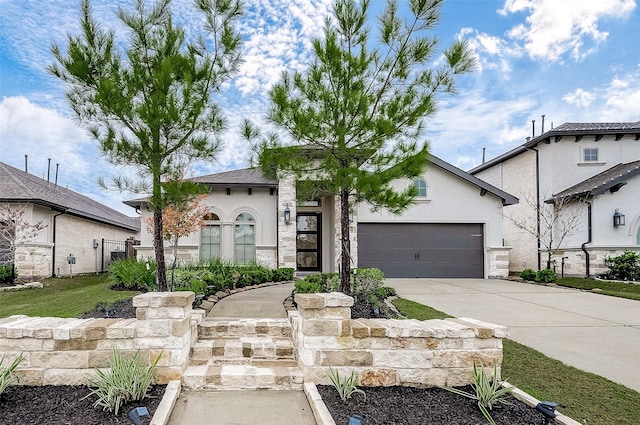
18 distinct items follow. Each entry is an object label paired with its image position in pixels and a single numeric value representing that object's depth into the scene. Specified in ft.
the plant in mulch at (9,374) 10.34
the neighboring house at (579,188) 44.34
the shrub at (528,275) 43.93
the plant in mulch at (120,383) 10.03
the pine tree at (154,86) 17.76
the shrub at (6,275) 37.87
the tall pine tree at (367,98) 19.93
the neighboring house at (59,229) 40.06
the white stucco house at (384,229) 42.57
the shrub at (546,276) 42.60
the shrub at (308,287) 22.53
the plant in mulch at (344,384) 10.98
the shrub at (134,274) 25.01
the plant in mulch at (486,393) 10.45
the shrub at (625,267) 40.78
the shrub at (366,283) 24.22
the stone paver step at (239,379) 12.09
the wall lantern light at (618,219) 43.86
